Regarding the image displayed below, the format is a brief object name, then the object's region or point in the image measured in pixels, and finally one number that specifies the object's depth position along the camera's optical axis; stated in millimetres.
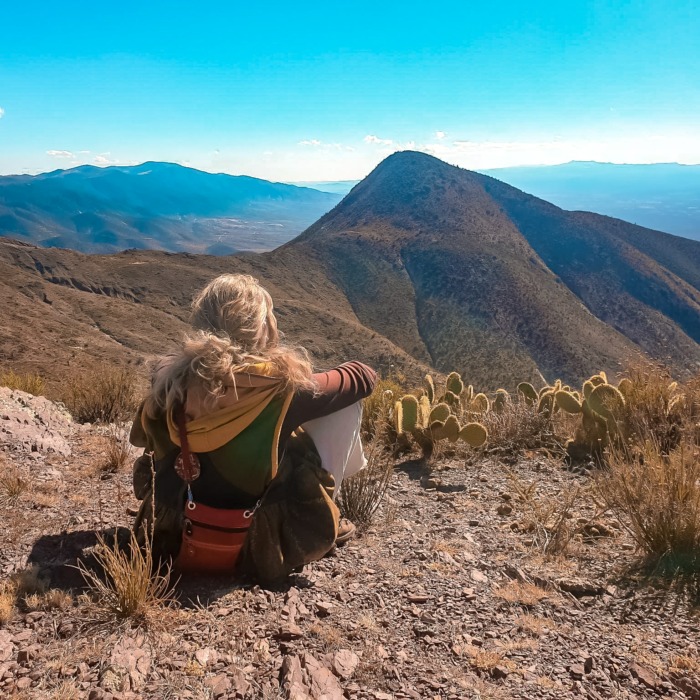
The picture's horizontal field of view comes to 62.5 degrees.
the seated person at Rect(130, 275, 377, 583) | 2217
